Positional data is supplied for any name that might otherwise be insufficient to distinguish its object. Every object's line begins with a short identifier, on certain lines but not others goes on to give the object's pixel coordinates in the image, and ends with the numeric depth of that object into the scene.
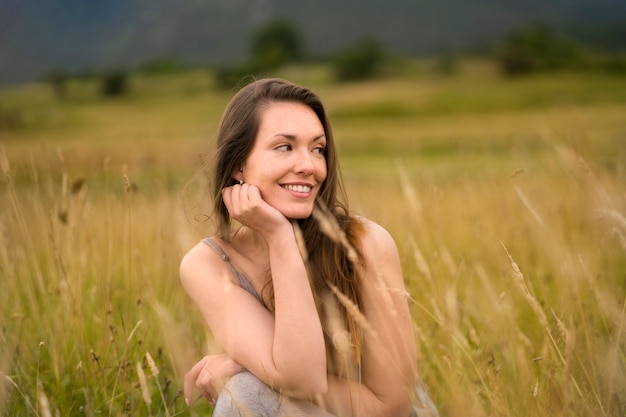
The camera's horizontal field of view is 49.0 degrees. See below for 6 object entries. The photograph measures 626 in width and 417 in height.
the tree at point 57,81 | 59.77
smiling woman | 2.17
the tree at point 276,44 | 73.19
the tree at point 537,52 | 60.91
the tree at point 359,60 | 64.06
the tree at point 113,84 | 62.59
